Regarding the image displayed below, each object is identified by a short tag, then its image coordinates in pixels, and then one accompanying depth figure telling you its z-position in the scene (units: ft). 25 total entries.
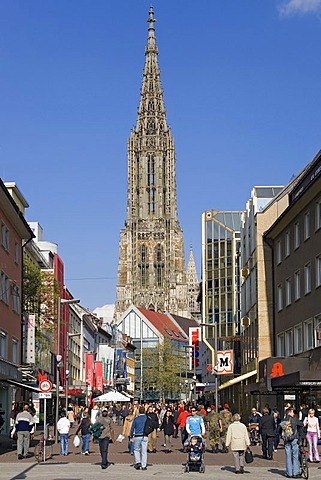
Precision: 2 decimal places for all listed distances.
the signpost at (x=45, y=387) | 108.47
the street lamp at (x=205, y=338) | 290.44
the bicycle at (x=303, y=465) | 73.77
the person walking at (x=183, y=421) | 114.34
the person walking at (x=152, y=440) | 111.96
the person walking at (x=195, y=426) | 87.10
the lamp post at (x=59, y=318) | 144.54
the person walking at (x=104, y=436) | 86.84
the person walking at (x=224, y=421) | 106.52
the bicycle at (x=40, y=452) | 95.25
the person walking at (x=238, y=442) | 79.10
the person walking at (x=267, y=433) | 95.40
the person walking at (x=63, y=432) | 106.73
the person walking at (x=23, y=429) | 96.02
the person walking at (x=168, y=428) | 123.65
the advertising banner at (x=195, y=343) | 412.57
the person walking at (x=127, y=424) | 120.49
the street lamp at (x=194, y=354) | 417.06
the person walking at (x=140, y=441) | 85.15
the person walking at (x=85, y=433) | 107.76
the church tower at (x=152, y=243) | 625.41
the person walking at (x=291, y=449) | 75.15
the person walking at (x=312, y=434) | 93.86
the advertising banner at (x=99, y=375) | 359.23
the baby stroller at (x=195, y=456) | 80.84
